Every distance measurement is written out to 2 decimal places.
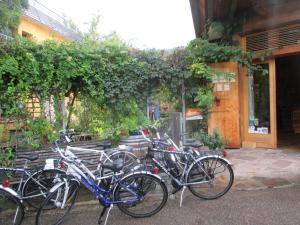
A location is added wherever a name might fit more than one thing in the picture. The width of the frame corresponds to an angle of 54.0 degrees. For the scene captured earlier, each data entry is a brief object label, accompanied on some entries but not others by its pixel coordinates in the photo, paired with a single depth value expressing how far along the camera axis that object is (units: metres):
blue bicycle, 4.11
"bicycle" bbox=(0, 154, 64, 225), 4.46
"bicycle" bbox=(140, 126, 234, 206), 4.68
